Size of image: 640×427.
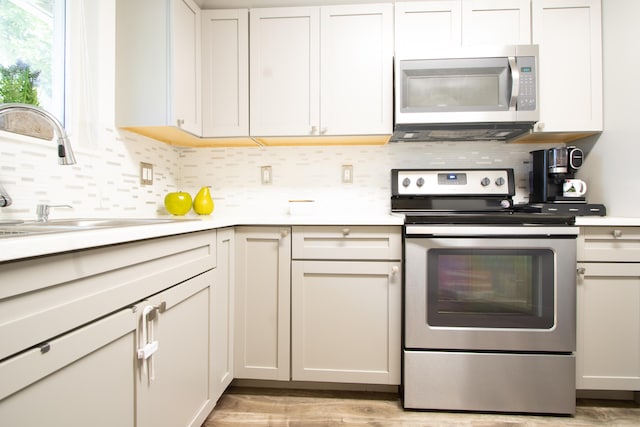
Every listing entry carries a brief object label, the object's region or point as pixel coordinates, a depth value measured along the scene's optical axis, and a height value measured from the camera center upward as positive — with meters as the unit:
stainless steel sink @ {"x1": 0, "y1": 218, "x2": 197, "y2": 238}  0.97 -0.05
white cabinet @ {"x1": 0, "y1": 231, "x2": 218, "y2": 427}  0.58 -0.30
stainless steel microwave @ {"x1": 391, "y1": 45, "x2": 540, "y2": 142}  1.75 +0.72
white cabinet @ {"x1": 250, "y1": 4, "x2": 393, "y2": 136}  1.85 +0.85
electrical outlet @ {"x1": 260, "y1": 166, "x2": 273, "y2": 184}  2.22 +0.27
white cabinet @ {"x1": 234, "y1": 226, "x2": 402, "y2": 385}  1.61 -0.47
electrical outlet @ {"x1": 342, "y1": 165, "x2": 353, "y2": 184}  2.18 +0.28
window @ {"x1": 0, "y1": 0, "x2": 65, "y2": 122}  1.21 +0.68
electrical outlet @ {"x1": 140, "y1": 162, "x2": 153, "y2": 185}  1.83 +0.23
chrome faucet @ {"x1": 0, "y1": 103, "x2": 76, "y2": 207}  0.83 +0.24
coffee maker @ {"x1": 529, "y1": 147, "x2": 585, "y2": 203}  1.80 +0.25
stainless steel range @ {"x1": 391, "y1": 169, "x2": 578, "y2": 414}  1.52 -0.48
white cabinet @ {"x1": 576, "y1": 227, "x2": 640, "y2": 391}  1.55 -0.47
